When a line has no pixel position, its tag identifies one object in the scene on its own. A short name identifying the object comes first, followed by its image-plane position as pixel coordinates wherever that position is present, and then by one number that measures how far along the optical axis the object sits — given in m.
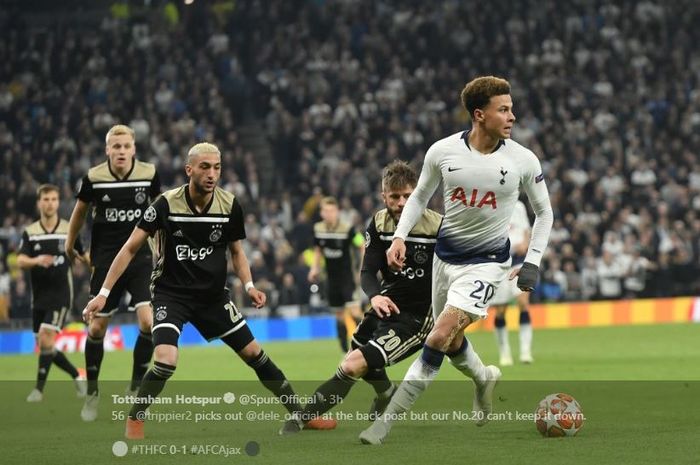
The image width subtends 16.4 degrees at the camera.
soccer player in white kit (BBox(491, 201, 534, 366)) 30.97
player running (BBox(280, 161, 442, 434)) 17.10
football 16.28
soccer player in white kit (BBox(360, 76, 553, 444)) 16.16
